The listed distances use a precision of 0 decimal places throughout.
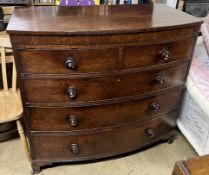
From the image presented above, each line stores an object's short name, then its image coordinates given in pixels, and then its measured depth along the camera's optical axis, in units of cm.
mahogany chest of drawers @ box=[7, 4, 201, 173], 109
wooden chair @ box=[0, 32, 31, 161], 135
